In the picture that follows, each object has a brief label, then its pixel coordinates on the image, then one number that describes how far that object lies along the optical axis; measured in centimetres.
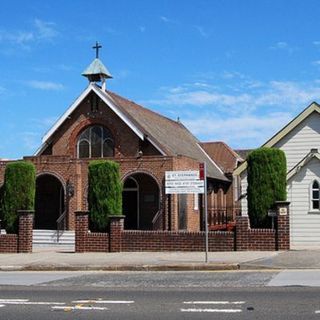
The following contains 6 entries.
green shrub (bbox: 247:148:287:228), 2148
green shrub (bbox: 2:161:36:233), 2353
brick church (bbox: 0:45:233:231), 3098
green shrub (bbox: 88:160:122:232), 2283
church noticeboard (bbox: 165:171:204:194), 1878
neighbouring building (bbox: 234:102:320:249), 2628
